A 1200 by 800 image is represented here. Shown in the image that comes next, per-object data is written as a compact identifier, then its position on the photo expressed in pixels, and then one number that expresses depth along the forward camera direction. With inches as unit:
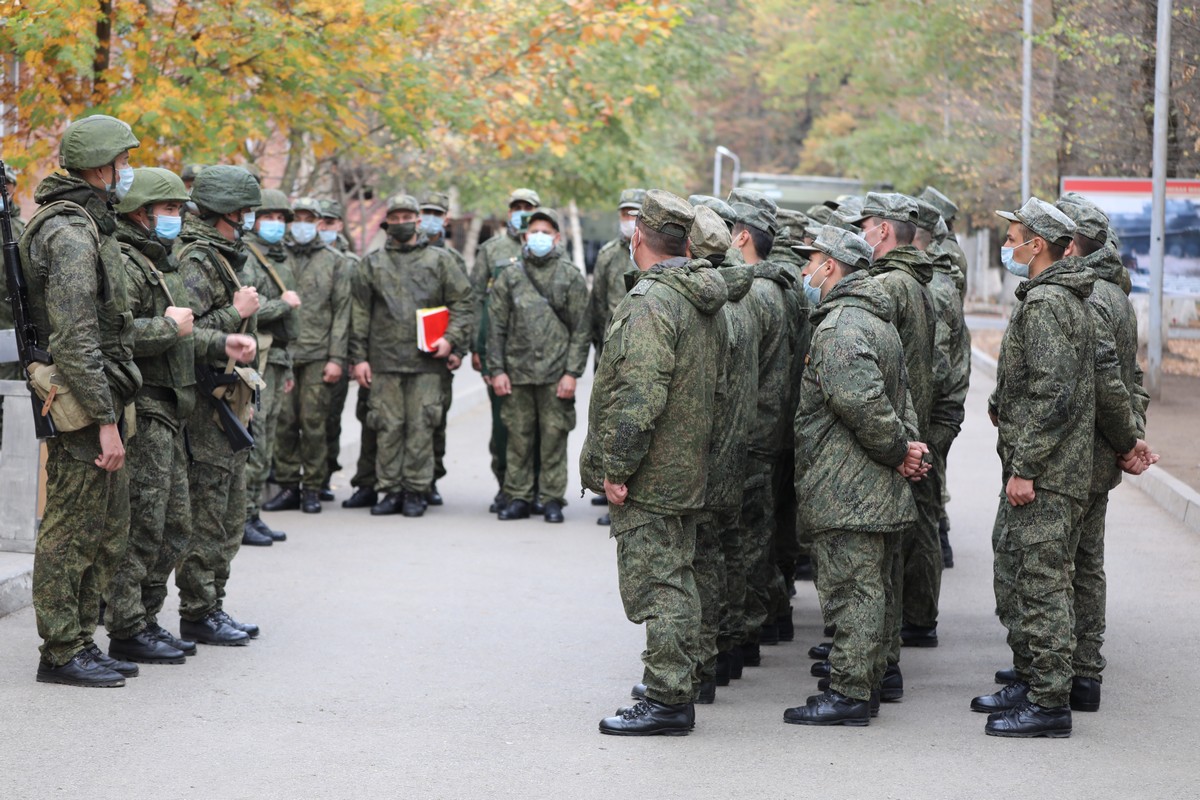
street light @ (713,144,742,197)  1790.6
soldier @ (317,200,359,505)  482.3
